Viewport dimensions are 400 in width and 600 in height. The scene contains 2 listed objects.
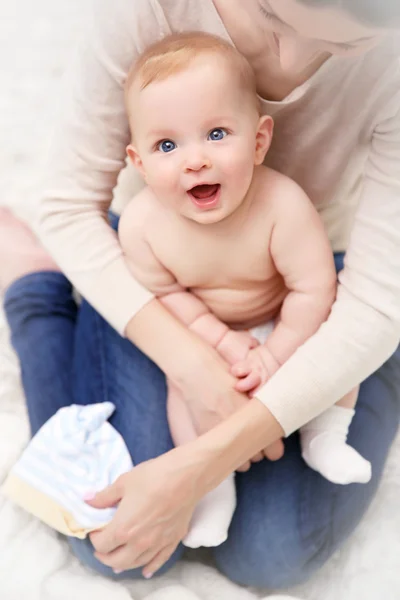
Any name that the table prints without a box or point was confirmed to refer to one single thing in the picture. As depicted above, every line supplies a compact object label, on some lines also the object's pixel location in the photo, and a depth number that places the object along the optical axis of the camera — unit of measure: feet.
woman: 2.66
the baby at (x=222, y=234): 2.49
